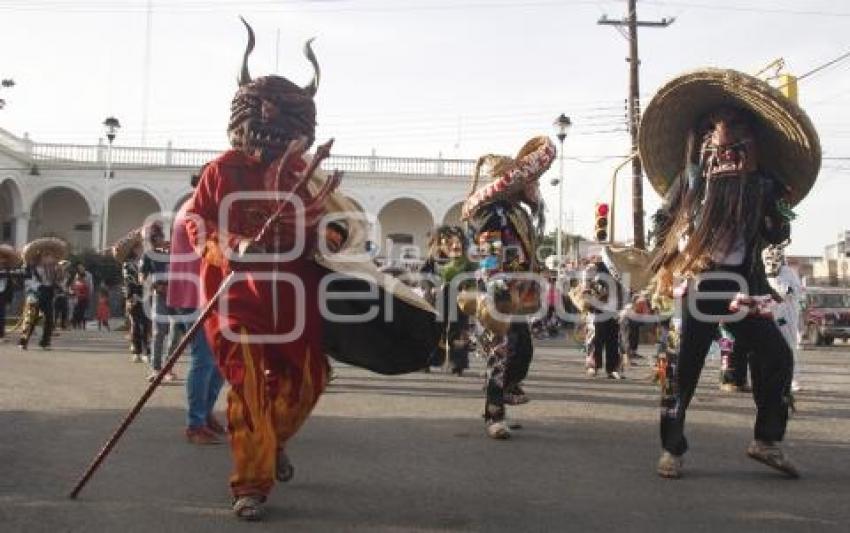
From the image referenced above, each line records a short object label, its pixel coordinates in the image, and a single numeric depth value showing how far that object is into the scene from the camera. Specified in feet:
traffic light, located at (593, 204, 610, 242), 57.93
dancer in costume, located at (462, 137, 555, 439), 21.15
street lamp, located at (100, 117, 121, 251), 104.01
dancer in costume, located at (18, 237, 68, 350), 47.96
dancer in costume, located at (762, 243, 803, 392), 32.04
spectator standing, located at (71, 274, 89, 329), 75.15
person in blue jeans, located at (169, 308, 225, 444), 19.93
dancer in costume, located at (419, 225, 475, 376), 35.04
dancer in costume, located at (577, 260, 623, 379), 38.09
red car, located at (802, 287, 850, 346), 84.32
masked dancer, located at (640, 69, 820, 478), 16.66
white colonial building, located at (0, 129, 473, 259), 123.13
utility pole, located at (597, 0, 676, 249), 80.53
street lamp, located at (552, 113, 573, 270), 92.73
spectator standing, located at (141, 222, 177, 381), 31.99
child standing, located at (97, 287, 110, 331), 79.77
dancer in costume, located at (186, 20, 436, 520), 13.66
